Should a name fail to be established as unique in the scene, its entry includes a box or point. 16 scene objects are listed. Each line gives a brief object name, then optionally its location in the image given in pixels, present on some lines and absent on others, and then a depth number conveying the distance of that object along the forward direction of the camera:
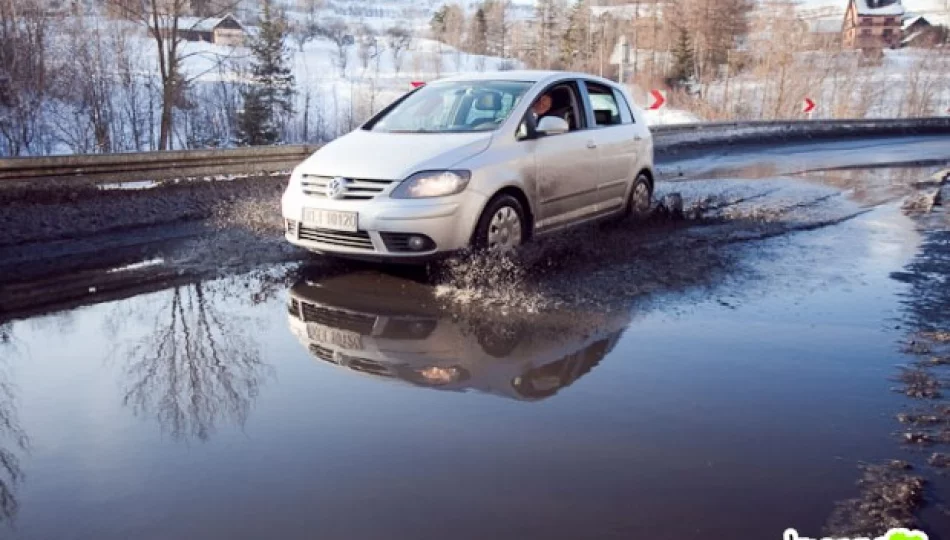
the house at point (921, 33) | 63.88
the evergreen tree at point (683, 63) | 54.03
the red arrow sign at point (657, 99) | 22.36
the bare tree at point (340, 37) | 84.43
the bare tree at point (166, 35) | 19.38
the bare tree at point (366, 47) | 88.06
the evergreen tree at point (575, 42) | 65.31
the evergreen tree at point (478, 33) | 95.25
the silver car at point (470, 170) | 6.19
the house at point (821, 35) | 45.62
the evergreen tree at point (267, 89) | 21.03
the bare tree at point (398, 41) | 91.59
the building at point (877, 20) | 84.75
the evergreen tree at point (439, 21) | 113.06
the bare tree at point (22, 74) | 16.83
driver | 7.36
